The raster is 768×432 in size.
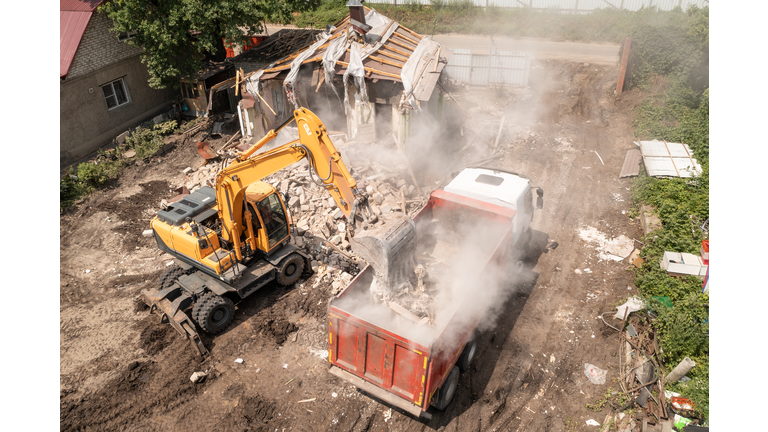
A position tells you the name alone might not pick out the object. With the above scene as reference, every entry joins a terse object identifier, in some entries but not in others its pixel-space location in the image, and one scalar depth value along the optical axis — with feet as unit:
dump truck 23.90
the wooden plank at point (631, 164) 50.08
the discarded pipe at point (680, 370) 26.23
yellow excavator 27.37
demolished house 51.26
